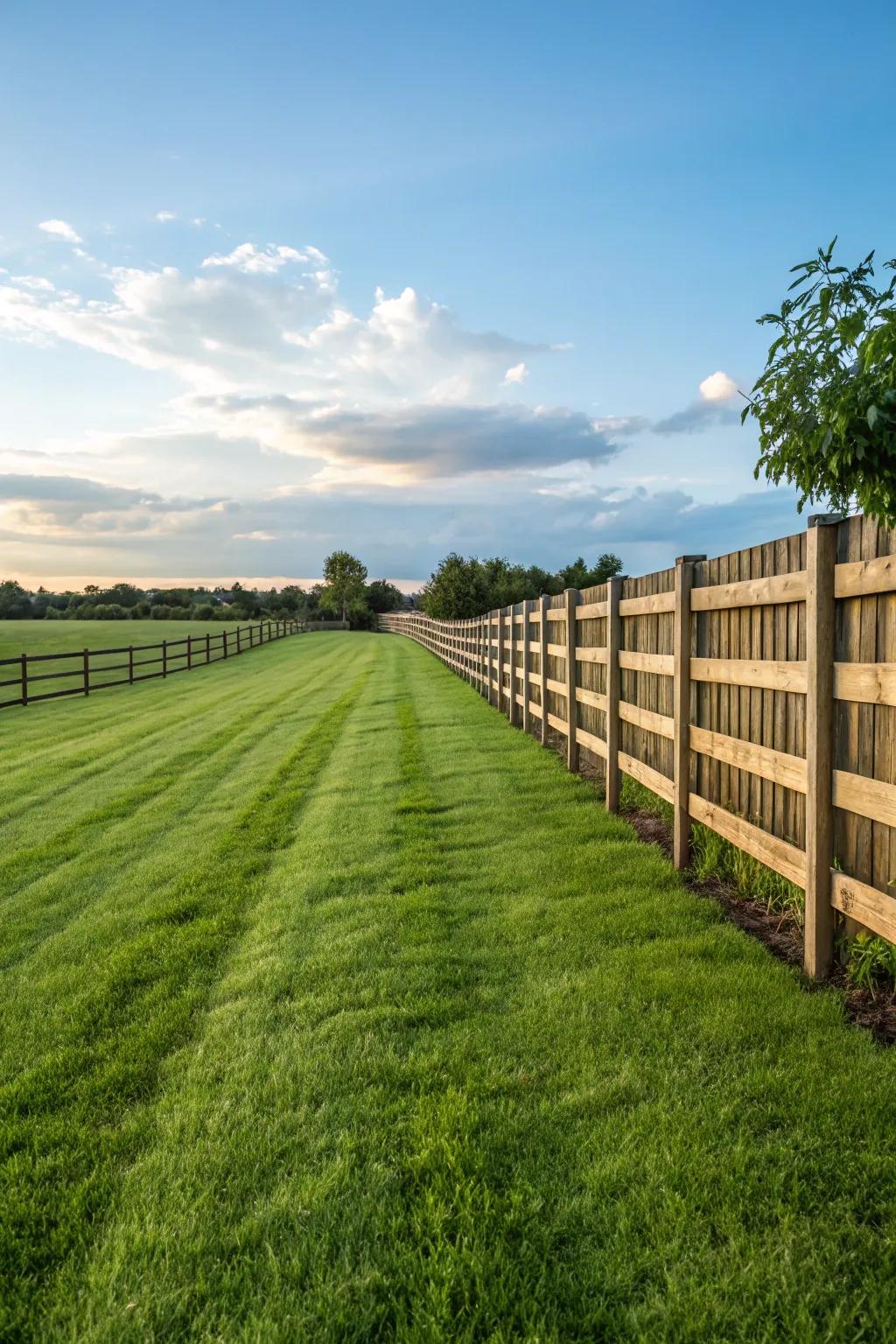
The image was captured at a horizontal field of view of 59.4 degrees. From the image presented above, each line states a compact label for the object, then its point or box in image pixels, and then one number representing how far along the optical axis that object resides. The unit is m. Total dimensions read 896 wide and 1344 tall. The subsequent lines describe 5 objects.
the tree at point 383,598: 91.62
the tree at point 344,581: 78.69
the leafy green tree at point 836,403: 3.15
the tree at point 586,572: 82.12
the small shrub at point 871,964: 3.61
